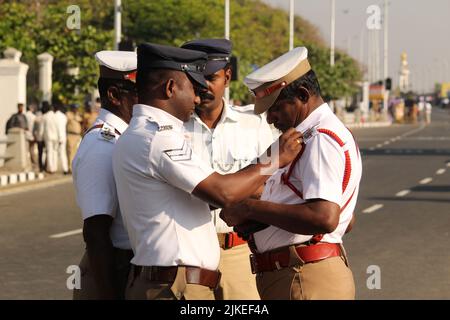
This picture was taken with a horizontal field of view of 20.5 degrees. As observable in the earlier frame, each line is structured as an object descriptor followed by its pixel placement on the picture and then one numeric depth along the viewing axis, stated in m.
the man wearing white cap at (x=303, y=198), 4.86
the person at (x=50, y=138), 28.09
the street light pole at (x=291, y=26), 60.99
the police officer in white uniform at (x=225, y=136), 6.44
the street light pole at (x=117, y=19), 33.72
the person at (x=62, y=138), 28.50
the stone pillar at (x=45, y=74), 36.16
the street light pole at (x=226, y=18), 48.69
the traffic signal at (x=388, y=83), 80.29
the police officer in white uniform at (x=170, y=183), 4.63
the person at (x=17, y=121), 29.05
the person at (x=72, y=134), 29.03
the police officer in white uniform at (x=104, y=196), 5.33
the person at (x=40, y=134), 28.36
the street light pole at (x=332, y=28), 84.25
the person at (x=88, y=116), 29.50
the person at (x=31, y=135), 29.39
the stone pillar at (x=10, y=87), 31.55
